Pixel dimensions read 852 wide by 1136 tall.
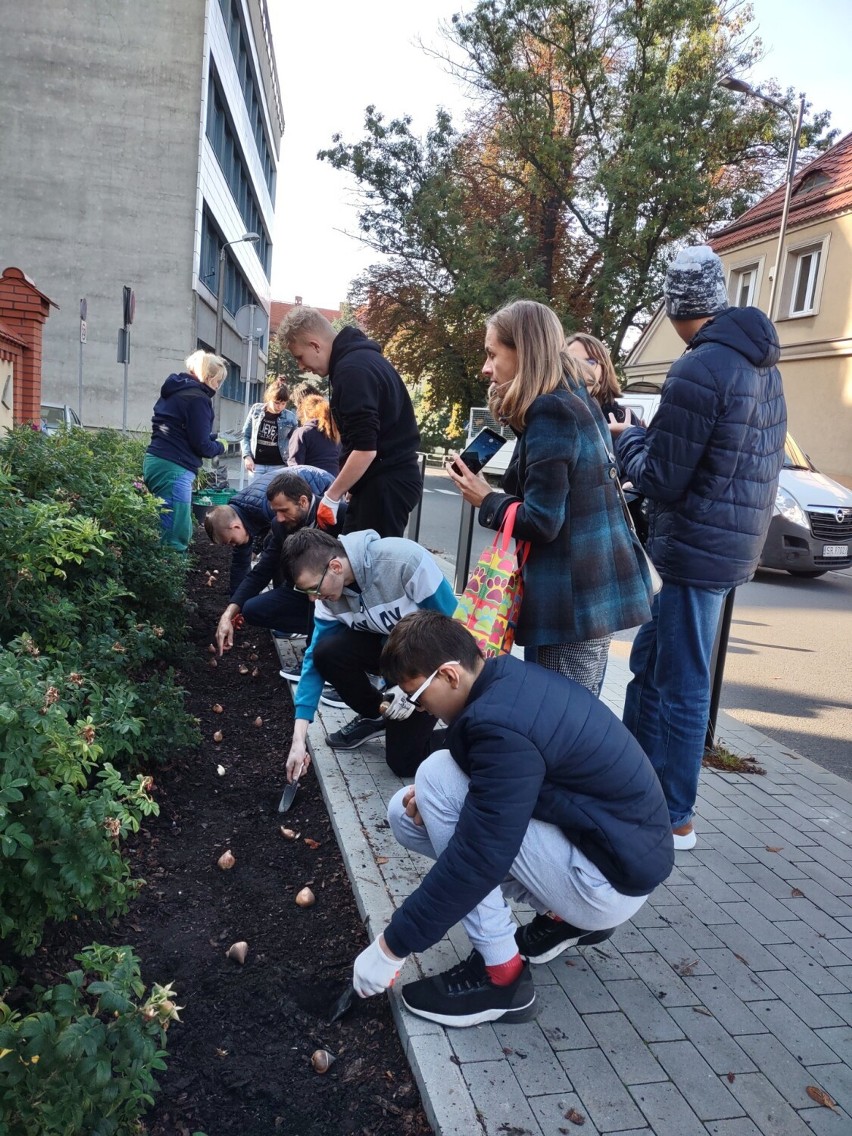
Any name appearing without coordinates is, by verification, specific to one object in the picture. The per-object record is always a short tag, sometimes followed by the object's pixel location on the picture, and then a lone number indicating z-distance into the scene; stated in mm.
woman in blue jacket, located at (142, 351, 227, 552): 6820
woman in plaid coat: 2895
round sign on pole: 14867
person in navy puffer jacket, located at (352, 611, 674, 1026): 2199
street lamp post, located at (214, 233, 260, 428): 23681
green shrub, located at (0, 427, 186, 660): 3352
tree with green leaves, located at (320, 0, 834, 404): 24812
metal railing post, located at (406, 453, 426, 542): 8812
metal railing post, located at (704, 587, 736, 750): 4664
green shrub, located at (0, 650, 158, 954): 1987
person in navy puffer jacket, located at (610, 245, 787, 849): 3098
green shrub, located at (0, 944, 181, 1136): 1653
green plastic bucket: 8977
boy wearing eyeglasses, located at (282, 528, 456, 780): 3590
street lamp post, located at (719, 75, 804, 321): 18031
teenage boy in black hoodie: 4316
